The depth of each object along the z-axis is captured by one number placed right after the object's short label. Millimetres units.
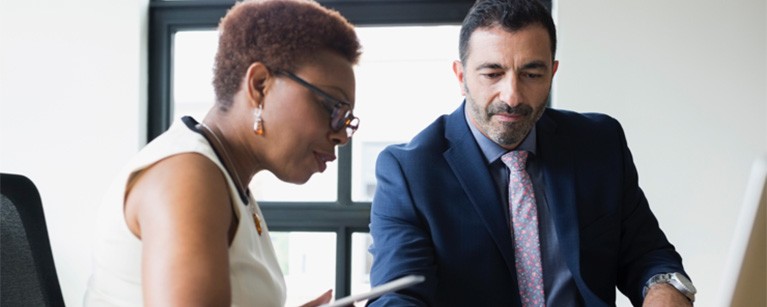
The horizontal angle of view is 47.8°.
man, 1906
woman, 1005
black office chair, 1347
